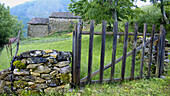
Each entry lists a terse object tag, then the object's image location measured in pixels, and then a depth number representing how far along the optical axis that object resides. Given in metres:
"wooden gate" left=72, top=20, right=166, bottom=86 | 3.34
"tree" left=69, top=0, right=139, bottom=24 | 8.16
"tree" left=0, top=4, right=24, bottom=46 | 8.40
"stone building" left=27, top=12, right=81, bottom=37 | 30.82
